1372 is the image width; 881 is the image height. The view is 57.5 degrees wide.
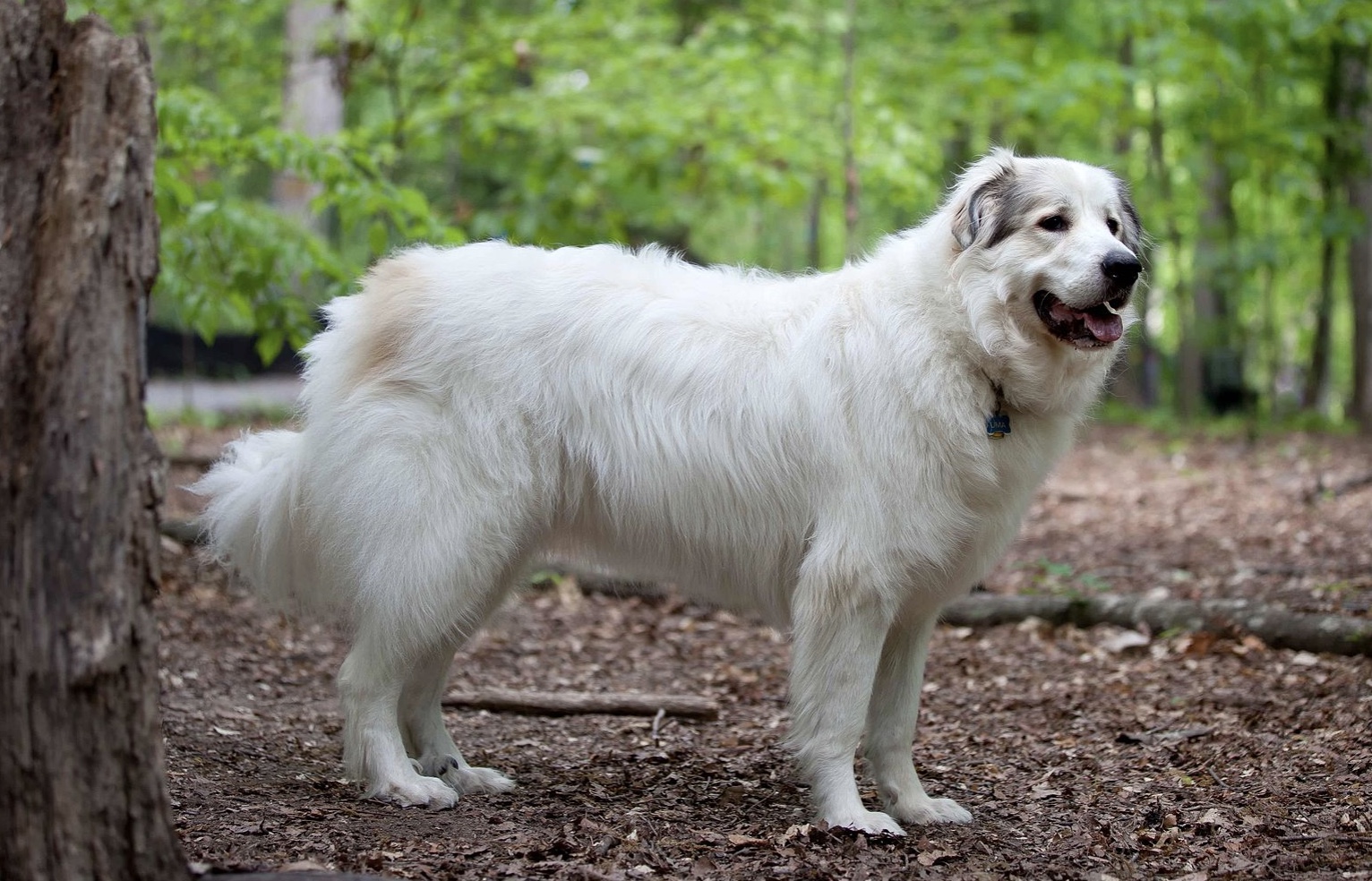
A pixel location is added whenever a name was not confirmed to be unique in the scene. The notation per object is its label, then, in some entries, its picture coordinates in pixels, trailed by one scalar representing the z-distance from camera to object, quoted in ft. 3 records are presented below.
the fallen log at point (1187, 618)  16.46
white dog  11.32
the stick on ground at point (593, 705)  15.64
